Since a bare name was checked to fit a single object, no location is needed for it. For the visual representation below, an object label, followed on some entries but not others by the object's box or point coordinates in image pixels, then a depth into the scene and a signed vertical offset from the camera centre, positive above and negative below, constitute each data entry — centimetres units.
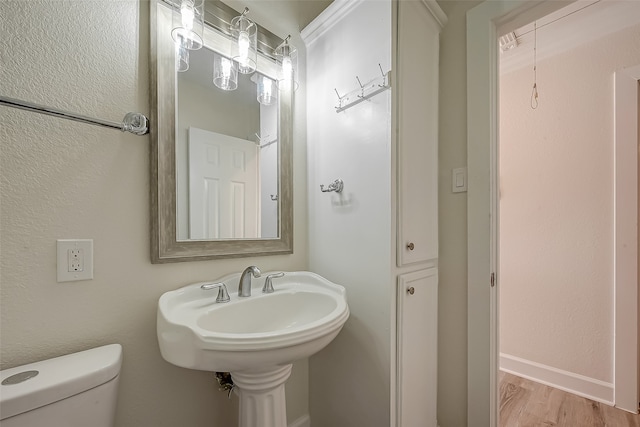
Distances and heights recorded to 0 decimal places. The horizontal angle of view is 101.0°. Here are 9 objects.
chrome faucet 102 -27
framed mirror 92 +25
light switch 122 +15
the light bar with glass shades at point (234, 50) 95 +69
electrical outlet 74 -13
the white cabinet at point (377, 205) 103 +4
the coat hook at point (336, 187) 121 +12
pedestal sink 68 -35
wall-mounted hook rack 104 +51
